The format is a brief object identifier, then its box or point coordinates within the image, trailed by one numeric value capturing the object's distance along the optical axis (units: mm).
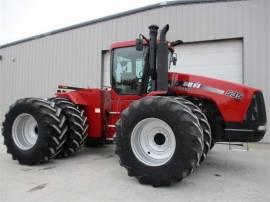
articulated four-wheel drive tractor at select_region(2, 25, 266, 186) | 4539
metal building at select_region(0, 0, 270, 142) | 9812
